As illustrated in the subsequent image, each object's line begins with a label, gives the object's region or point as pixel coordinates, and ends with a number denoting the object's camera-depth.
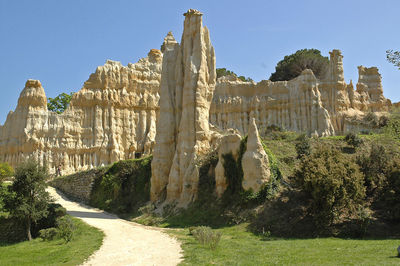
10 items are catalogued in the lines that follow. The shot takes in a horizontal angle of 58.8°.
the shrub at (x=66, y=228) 17.88
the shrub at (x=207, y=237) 13.56
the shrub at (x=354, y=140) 30.07
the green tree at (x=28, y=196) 20.53
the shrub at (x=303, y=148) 26.83
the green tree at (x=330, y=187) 15.79
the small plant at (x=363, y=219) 15.54
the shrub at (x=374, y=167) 18.91
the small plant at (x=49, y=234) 19.23
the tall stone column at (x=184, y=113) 23.30
